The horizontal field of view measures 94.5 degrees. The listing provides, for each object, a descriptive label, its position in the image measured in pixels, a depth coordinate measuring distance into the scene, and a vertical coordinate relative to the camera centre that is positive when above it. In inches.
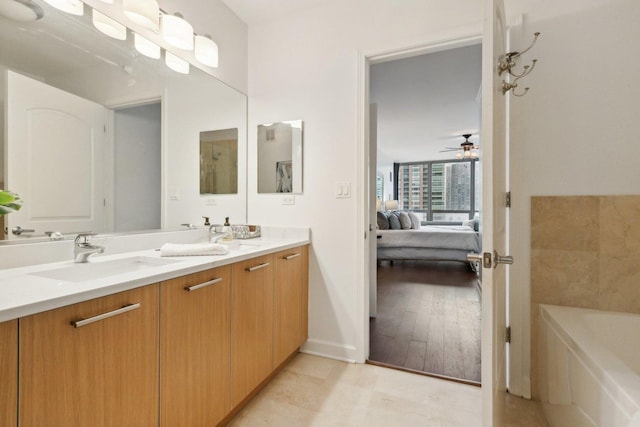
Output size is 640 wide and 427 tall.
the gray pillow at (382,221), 215.2 -6.2
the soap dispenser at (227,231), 76.9 -5.1
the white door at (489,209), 39.4 +0.5
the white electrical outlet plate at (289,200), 86.0 +3.7
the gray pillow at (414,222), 234.0 -7.7
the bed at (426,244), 194.1 -21.2
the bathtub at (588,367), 36.3 -23.4
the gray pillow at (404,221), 224.2 -6.5
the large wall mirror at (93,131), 45.2 +15.4
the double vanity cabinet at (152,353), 27.5 -17.6
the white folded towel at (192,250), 54.2 -6.9
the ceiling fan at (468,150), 206.8 +46.5
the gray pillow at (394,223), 218.2 -7.7
